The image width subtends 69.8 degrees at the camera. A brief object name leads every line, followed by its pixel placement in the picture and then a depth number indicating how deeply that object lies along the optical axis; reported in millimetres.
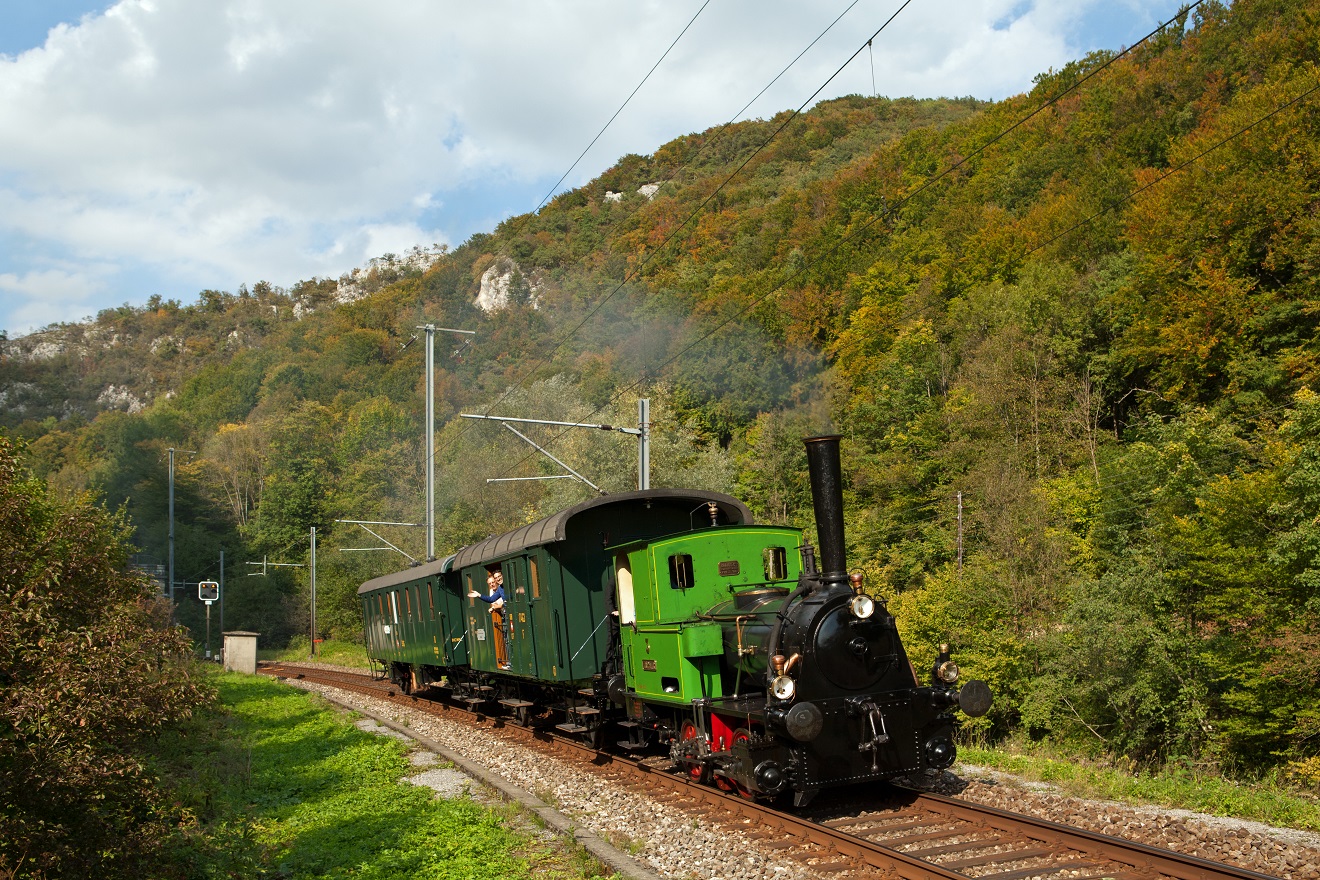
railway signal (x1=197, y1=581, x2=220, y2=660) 31866
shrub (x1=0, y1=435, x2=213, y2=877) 5543
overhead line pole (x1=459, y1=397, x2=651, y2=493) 17672
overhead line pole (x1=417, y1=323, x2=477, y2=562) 25844
